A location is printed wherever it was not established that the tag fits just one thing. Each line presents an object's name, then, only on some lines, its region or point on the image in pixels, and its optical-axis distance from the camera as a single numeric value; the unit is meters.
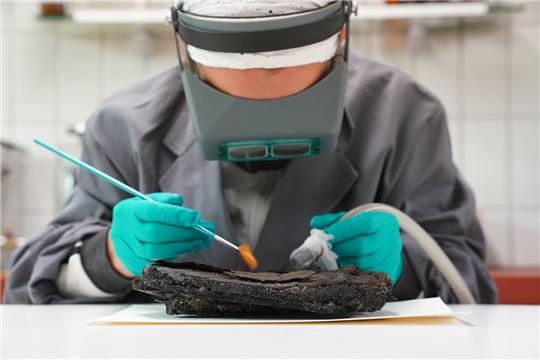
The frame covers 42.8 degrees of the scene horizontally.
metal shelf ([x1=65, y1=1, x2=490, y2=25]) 2.58
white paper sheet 0.80
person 0.99
